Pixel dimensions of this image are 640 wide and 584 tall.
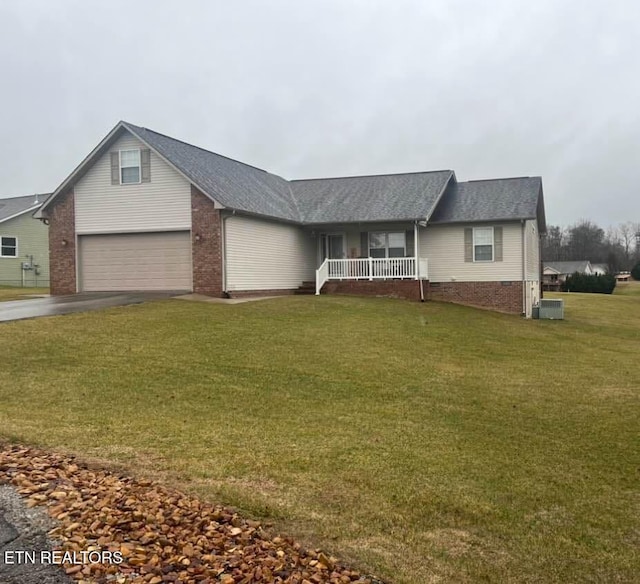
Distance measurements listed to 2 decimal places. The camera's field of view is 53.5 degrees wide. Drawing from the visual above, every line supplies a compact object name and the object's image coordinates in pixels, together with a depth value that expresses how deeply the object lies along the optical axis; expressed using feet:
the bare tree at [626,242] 359.07
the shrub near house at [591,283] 174.70
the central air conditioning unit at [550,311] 83.30
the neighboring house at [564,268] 252.21
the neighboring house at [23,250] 120.98
